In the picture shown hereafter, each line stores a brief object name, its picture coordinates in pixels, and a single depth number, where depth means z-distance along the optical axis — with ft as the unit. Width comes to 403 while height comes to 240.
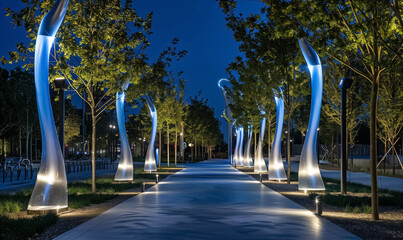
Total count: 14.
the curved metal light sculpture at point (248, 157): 157.38
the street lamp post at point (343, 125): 55.01
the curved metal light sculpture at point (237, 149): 177.66
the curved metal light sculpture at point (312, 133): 59.77
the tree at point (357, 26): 35.01
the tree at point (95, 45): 55.26
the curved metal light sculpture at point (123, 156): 78.50
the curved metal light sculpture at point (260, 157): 108.06
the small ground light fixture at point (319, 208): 39.67
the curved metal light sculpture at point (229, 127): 219.57
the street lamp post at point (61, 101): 57.93
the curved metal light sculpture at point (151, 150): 110.52
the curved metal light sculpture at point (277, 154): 79.36
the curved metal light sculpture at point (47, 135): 40.98
